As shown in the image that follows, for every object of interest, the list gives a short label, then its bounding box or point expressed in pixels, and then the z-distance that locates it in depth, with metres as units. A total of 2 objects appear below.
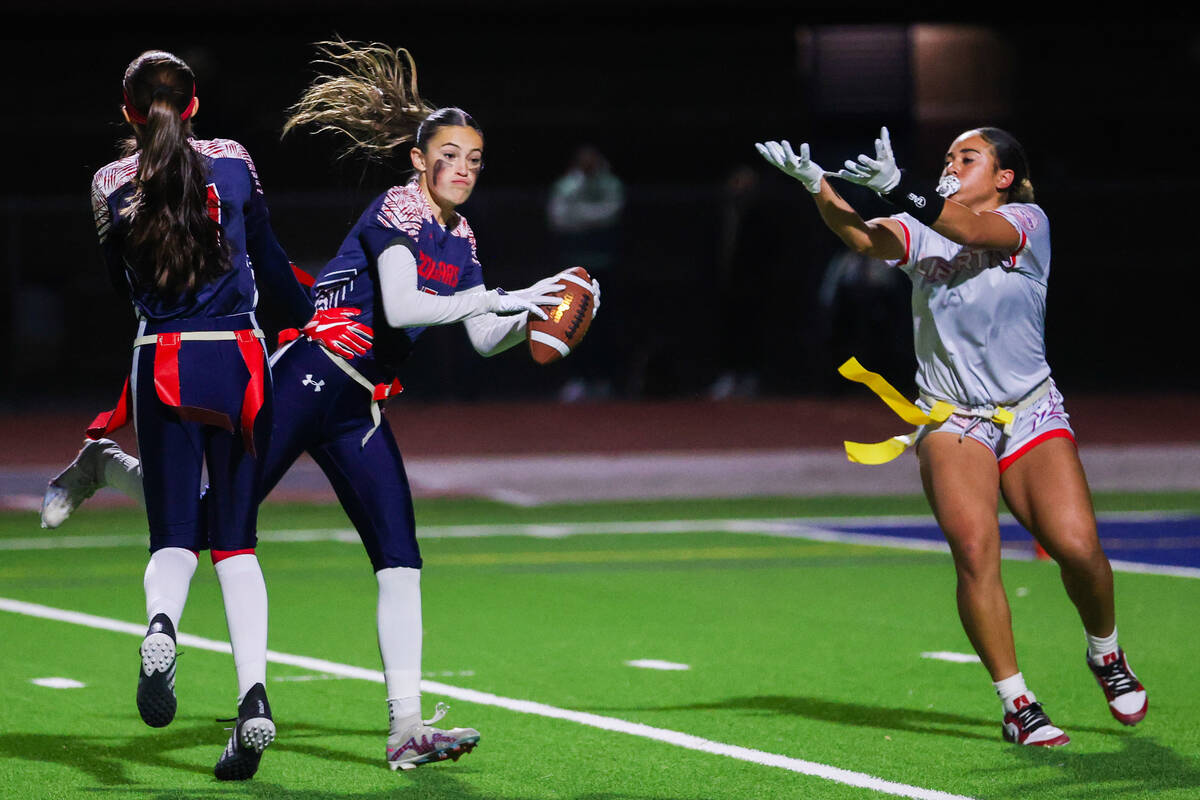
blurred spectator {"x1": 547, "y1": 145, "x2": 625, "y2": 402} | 42.37
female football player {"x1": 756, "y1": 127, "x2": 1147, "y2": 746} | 14.57
